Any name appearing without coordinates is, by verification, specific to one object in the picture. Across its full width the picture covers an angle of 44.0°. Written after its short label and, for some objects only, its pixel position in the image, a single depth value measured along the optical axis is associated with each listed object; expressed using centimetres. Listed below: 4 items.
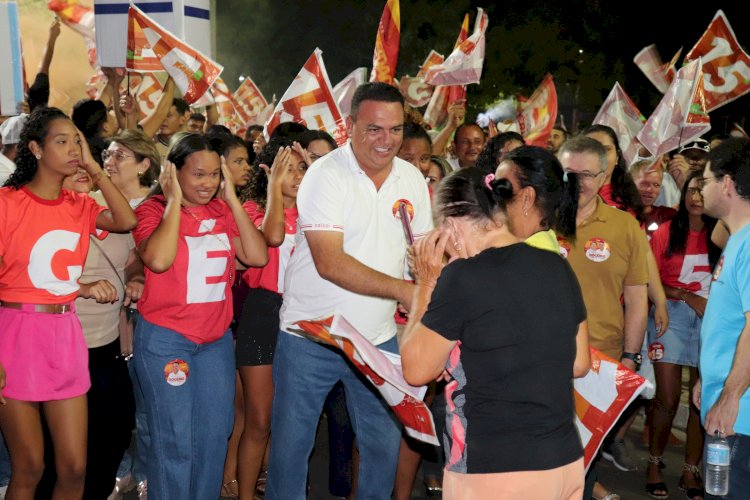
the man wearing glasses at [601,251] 585
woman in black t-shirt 331
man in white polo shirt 496
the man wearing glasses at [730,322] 436
